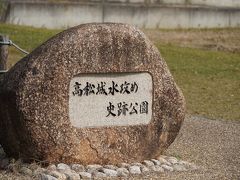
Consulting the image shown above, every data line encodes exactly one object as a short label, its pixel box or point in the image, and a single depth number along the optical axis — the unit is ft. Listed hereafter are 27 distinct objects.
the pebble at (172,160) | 24.66
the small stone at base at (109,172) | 22.26
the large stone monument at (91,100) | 21.80
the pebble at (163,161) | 24.42
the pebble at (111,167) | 22.93
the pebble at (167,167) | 23.65
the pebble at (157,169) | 23.44
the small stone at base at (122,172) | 22.43
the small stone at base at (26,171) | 21.62
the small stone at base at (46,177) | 20.96
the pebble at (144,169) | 23.16
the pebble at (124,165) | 23.34
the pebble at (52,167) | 21.99
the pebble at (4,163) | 22.47
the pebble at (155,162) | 24.13
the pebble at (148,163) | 23.86
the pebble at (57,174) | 21.25
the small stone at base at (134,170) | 22.89
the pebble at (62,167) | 22.08
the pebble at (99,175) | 22.04
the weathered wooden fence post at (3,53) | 30.66
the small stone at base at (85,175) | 21.74
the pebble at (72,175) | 21.44
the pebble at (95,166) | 22.67
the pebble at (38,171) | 21.58
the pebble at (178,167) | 23.86
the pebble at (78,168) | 22.29
